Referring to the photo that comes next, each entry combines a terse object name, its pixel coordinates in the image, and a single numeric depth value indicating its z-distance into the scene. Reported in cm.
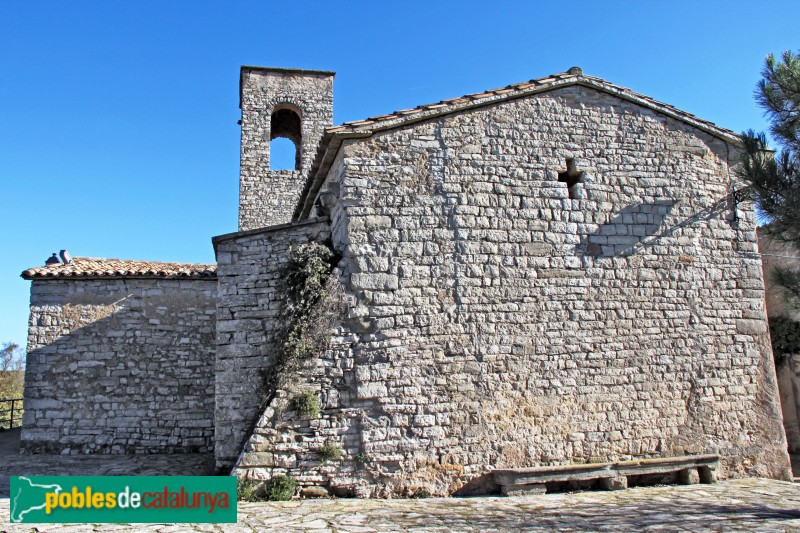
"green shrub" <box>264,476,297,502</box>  637
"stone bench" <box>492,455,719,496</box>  684
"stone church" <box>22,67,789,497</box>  689
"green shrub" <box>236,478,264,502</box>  631
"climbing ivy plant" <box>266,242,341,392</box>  690
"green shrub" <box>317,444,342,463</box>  663
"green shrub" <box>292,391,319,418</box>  665
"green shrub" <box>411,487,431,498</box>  674
